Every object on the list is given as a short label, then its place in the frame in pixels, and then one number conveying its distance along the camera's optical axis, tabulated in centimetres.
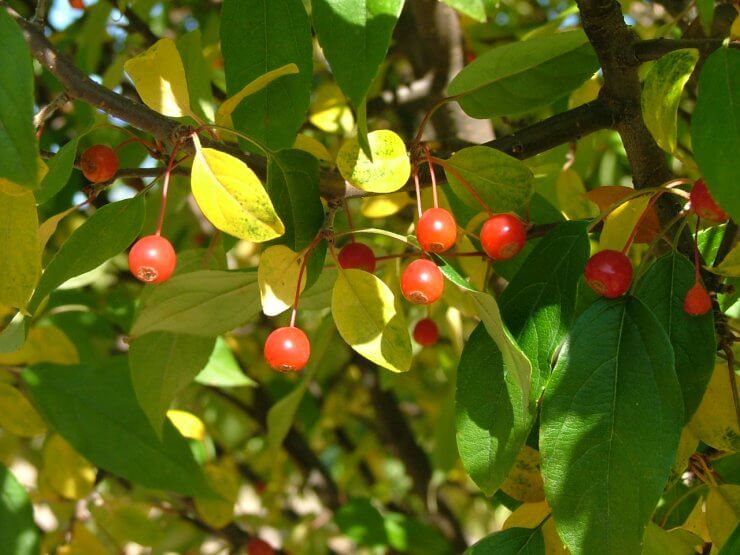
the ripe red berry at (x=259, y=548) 45
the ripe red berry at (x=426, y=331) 33
